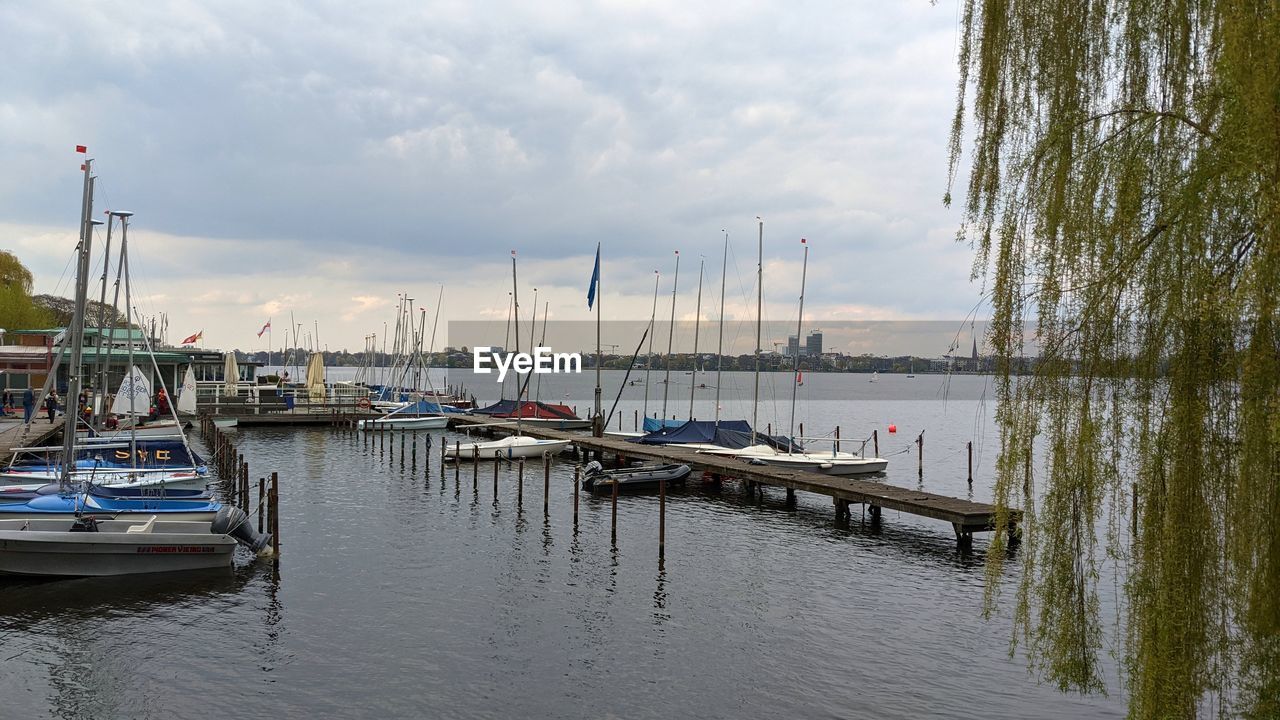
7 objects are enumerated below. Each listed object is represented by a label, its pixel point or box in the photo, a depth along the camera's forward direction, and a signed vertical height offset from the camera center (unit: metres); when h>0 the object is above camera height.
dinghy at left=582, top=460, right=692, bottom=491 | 41.03 -5.07
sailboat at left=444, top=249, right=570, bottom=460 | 51.72 -4.89
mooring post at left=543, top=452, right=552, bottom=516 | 33.62 -4.68
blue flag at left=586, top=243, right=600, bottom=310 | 56.59 +5.33
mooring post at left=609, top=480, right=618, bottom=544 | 29.62 -5.27
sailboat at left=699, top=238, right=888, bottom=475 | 43.62 -4.36
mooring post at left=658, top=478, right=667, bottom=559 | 27.58 -5.07
